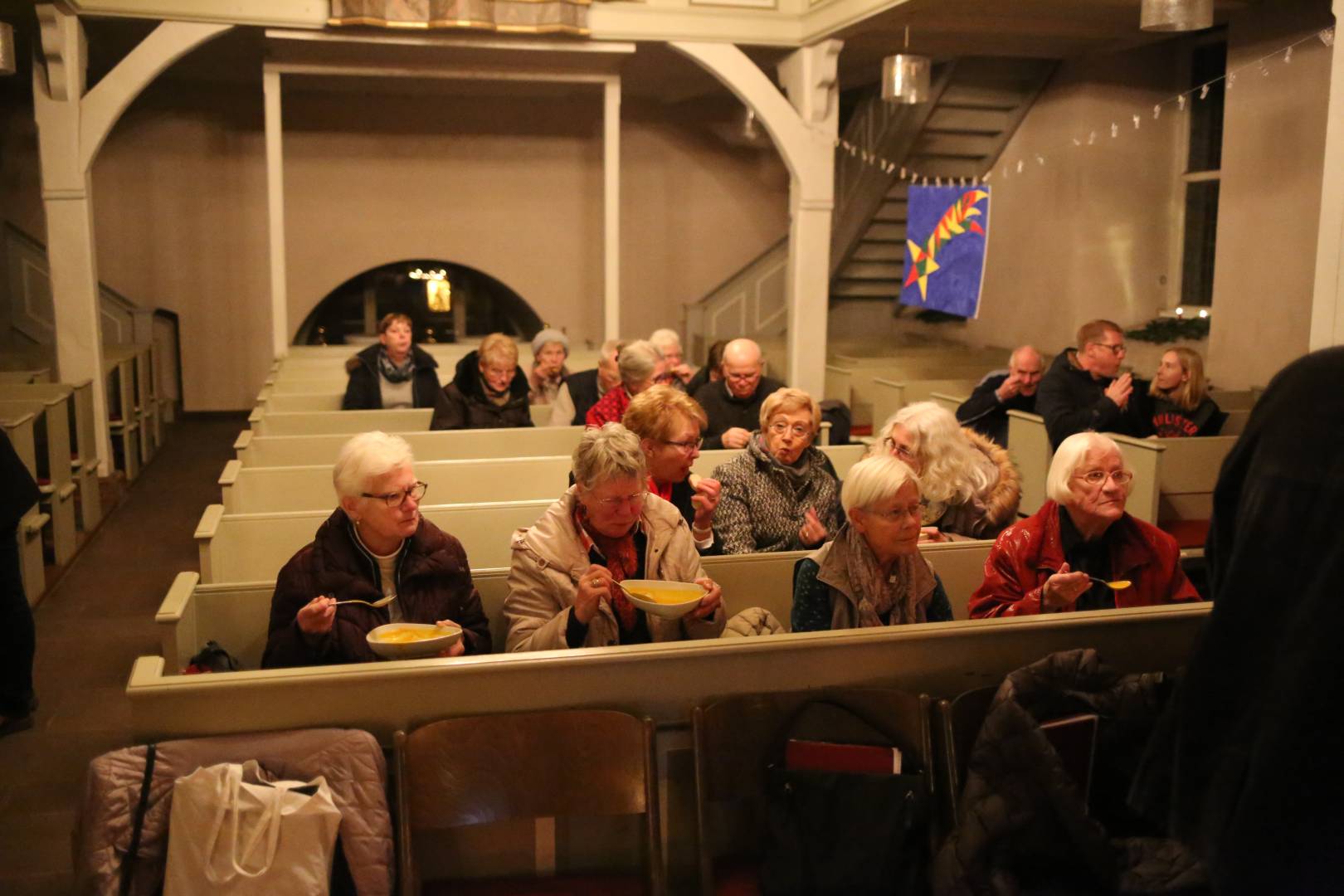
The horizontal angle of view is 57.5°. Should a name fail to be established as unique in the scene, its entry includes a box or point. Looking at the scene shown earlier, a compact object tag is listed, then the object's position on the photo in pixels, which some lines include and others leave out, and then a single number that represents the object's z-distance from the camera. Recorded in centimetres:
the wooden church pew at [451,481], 461
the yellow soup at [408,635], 252
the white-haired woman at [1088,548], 313
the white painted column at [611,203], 866
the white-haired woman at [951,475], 388
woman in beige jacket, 279
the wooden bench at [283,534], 385
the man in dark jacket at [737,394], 530
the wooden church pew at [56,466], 612
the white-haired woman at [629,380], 511
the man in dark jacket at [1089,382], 580
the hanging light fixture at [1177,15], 458
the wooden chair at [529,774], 239
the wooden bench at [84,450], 686
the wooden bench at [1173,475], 535
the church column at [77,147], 719
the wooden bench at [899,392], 751
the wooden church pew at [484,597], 303
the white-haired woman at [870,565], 284
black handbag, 238
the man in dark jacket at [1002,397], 611
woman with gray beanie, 656
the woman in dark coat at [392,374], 661
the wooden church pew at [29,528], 551
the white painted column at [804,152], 787
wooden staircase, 935
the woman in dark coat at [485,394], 580
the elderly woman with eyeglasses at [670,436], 347
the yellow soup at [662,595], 258
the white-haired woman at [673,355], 622
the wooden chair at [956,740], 254
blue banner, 641
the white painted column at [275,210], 830
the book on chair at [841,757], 249
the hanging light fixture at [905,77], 650
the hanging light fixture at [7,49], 626
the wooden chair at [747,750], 249
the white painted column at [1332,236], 409
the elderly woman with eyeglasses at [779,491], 384
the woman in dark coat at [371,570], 282
